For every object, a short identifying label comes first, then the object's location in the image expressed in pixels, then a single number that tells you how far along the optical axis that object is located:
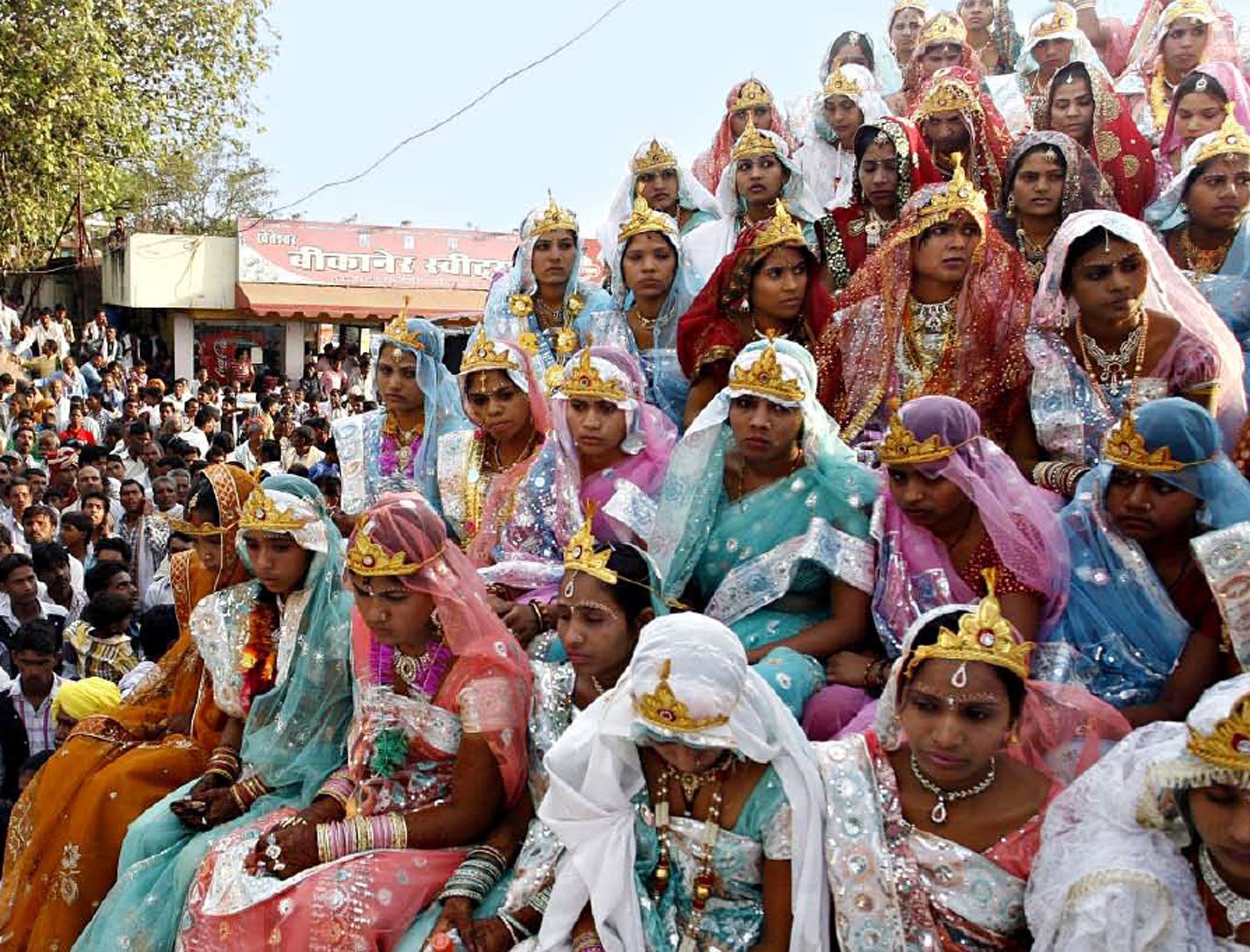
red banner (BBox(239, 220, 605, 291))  24.86
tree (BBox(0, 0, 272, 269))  16.19
